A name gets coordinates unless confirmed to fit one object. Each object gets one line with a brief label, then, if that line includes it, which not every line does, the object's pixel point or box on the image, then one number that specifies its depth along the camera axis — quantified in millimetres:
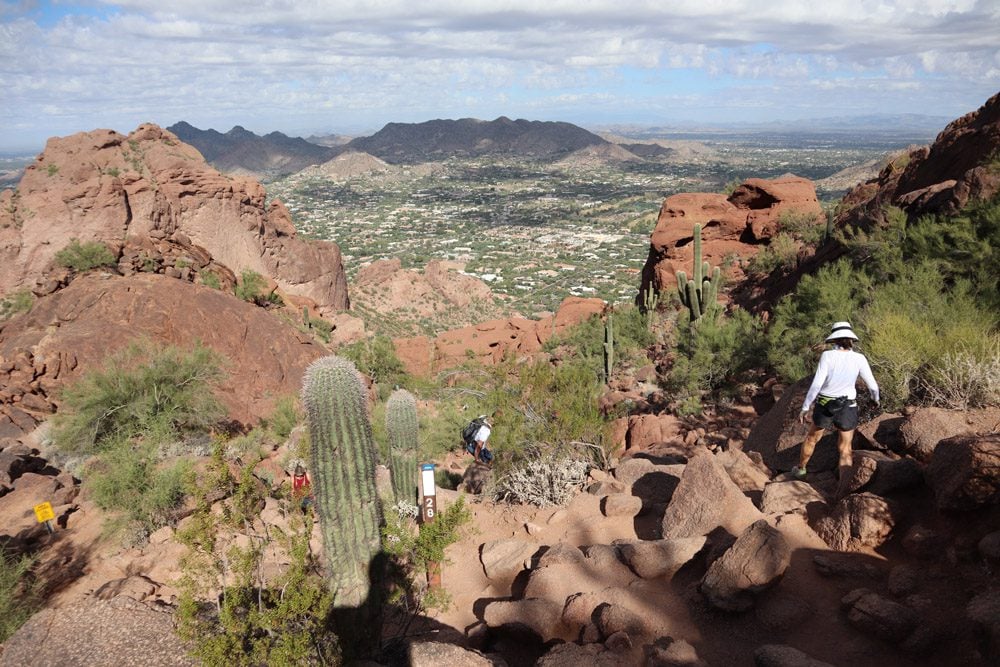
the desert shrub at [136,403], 10562
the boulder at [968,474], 4090
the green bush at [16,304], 18298
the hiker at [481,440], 9883
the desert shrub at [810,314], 10734
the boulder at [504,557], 6059
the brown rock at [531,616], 4598
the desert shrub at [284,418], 13469
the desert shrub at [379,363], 22797
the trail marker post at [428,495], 6191
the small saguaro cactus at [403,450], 7930
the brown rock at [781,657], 3449
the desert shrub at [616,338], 19633
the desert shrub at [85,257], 17781
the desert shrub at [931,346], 6121
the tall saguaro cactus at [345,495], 5004
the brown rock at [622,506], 6691
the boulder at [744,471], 6332
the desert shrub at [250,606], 3746
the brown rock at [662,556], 4988
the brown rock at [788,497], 5318
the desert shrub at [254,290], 22861
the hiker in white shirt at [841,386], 5613
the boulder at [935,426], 5328
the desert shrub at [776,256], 21750
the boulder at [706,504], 5340
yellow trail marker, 7723
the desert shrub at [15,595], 5852
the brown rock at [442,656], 3615
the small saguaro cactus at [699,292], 17297
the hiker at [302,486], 7257
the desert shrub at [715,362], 13016
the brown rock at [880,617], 3674
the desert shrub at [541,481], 7754
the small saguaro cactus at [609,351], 17458
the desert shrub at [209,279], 20311
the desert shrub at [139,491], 8117
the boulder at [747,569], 4266
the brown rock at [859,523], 4594
